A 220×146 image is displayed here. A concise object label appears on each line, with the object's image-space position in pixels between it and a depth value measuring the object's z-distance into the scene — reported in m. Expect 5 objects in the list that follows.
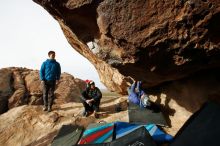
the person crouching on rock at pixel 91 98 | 6.08
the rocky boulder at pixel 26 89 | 9.94
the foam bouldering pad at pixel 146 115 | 5.11
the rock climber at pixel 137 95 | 5.44
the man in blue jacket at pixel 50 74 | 6.22
